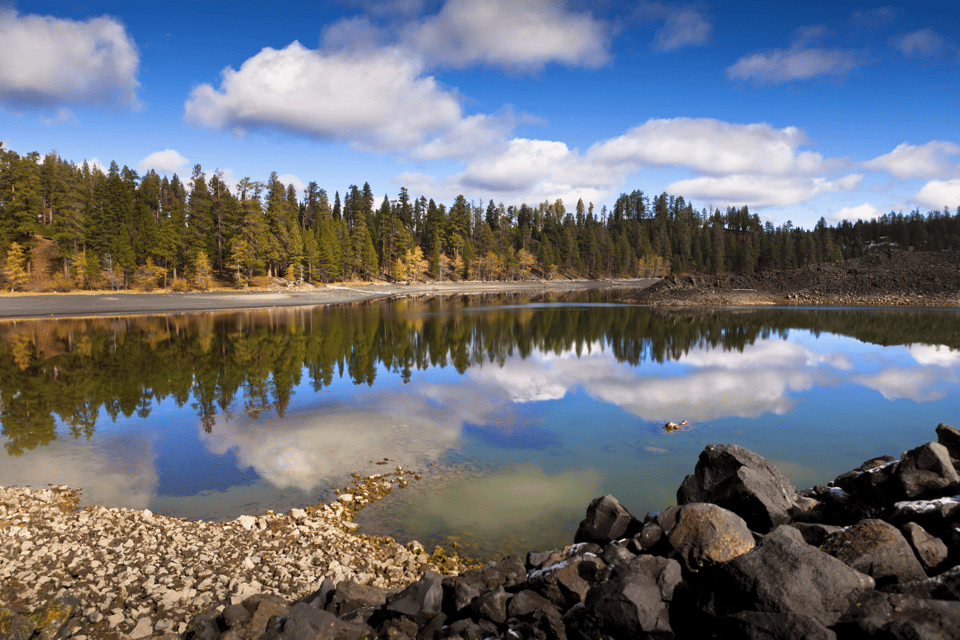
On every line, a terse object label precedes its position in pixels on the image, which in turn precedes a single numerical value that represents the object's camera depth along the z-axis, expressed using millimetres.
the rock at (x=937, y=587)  4504
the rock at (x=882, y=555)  5113
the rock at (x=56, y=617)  5691
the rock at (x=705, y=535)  5805
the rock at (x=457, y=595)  5754
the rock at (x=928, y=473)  6711
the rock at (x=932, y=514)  5695
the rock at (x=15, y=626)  5488
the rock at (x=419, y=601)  5668
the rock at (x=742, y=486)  7027
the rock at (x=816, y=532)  6141
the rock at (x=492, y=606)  5412
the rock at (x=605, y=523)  7277
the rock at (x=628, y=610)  4852
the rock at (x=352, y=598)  5969
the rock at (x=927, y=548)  5312
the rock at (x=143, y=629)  5691
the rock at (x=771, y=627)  4152
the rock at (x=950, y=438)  8555
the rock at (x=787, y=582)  4578
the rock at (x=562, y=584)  5664
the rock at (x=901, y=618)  3838
